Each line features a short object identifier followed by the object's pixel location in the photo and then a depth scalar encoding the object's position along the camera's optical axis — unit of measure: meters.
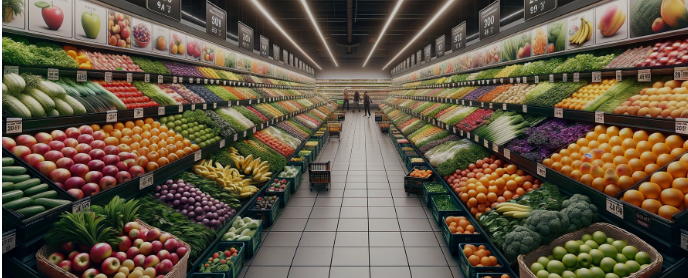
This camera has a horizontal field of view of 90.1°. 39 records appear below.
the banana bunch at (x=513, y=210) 3.09
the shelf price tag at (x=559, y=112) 3.46
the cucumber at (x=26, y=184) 2.06
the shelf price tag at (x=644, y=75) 2.87
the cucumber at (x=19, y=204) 1.91
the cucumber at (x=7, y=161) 2.14
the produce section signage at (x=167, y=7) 4.33
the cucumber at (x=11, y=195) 1.92
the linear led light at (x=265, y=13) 6.50
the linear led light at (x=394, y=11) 7.33
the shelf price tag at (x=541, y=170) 3.20
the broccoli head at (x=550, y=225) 2.48
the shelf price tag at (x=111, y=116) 3.05
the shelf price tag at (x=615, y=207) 2.28
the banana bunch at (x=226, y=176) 4.50
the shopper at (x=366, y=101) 21.17
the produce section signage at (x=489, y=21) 6.22
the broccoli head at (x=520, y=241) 2.46
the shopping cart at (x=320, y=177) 5.89
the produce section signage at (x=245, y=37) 7.91
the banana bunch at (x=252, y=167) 5.19
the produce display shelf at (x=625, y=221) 1.94
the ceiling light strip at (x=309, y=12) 7.07
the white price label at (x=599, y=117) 2.90
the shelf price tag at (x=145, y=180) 2.91
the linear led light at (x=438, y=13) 6.77
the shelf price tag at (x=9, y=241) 1.76
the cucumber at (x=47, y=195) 2.08
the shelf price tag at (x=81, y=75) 3.10
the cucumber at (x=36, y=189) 2.08
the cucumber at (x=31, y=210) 1.95
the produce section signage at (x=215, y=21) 6.08
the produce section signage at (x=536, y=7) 4.36
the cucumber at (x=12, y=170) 2.10
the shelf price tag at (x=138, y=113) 3.45
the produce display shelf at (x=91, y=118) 2.32
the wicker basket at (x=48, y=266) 1.90
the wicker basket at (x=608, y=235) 1.96
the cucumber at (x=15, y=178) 2.05
